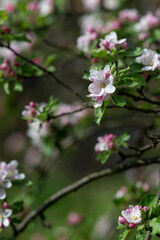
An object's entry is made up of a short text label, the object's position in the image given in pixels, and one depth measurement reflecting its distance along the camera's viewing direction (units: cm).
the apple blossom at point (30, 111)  176
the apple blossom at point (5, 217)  166
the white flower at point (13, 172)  172
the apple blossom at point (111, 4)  231
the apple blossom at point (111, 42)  166
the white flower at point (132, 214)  157
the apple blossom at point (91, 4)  245
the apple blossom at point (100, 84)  159
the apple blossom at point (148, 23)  191
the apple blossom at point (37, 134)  198
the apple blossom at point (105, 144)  175
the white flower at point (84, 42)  182
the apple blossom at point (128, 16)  202
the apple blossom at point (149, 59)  165
